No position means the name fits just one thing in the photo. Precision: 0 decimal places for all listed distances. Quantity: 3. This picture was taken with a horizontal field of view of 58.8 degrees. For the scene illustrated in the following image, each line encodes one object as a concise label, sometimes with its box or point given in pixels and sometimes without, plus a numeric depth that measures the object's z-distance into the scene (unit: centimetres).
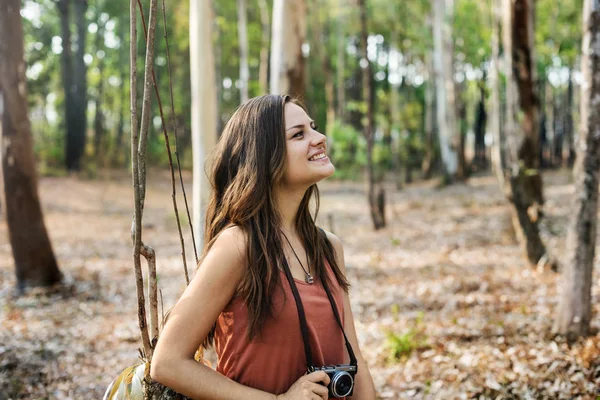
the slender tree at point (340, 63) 2684
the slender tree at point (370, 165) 1216
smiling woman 164
